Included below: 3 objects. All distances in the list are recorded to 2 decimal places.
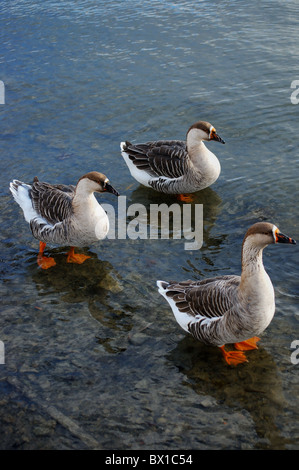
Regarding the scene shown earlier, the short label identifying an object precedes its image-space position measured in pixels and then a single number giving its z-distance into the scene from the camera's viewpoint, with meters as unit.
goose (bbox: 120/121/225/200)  9.75
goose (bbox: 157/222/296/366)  5.81
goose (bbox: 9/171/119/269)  8.02
